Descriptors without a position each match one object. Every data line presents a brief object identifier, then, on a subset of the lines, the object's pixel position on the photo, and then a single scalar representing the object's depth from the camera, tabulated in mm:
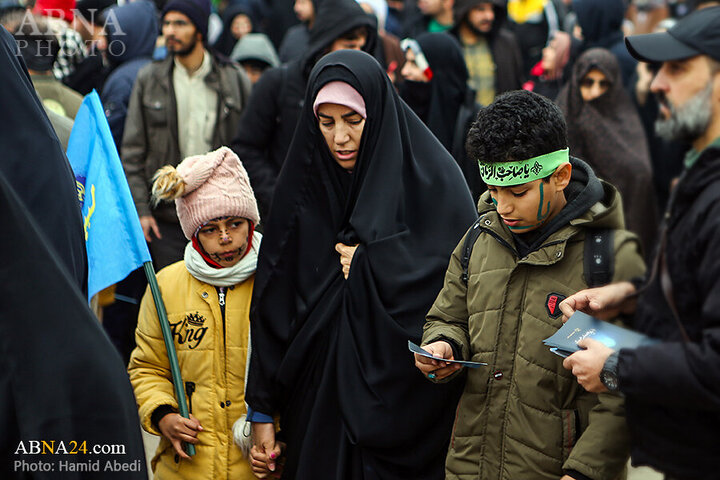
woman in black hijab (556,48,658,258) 6770
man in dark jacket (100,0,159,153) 7332
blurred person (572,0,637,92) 8258
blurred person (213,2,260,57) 10641
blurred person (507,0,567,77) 8797
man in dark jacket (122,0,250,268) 5785
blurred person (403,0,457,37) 8484
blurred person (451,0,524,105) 7516
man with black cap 2061
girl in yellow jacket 3564
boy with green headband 2766
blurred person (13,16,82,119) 5566
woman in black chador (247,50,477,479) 3355
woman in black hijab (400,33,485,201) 6016
